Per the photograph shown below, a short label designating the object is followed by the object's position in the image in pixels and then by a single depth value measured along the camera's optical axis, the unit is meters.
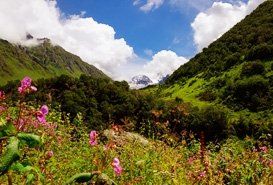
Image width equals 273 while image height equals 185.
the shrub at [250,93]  51.36
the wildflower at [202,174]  3.14
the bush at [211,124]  30.97
